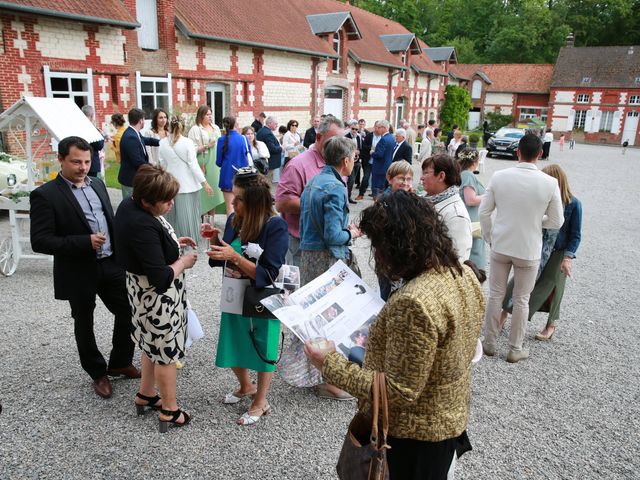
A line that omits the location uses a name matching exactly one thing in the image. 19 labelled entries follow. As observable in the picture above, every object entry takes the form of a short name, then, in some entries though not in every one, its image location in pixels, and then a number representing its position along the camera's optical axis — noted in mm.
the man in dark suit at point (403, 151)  9625
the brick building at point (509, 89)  46812
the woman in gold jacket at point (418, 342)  1583
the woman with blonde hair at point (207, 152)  7996
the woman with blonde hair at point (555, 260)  4441
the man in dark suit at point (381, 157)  9898
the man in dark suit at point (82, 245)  3293
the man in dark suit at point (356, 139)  11664
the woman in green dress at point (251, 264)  3010
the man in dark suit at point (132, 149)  6594
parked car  23469
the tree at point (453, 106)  38562
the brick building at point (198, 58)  11320
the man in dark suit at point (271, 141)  10750
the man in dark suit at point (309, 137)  12227
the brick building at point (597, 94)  41375
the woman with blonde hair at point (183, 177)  6621
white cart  5922
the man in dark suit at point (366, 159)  11758
